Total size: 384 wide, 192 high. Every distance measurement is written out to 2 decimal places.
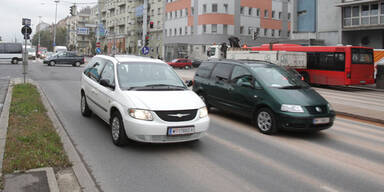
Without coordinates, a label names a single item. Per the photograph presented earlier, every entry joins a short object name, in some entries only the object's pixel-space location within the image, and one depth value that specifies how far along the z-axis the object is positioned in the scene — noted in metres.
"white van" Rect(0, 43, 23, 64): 41.09
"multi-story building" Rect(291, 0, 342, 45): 37.00
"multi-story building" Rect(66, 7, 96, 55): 120.86
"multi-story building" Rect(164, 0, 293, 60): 56.53
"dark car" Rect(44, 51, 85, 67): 38.69
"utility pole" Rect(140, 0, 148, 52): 26.53
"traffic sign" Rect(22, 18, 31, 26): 16.12
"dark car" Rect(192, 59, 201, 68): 51.43
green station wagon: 7.60
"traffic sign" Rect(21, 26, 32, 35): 15.90
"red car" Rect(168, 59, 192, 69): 47.27
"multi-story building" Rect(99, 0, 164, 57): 70.94
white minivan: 5.98
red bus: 22.28
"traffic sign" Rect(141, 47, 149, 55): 25.90
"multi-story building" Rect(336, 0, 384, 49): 32.97
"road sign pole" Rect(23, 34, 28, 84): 15.96
